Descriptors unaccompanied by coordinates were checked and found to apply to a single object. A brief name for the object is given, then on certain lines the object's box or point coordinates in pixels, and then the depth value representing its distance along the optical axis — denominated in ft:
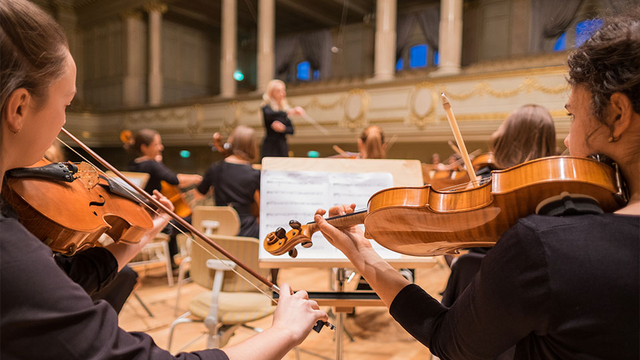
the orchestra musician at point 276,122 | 13.25
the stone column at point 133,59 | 37.81
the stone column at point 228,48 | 31.07
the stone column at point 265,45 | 28.60
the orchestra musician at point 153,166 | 11.55
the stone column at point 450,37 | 22.08
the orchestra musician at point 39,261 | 1.85
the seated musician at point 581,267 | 2.02
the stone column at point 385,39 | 24.02
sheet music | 5.29
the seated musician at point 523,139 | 6.01
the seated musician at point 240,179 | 10.09
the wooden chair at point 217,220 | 8.74
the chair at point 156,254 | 11.38
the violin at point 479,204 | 2.38
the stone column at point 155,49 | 36.27
